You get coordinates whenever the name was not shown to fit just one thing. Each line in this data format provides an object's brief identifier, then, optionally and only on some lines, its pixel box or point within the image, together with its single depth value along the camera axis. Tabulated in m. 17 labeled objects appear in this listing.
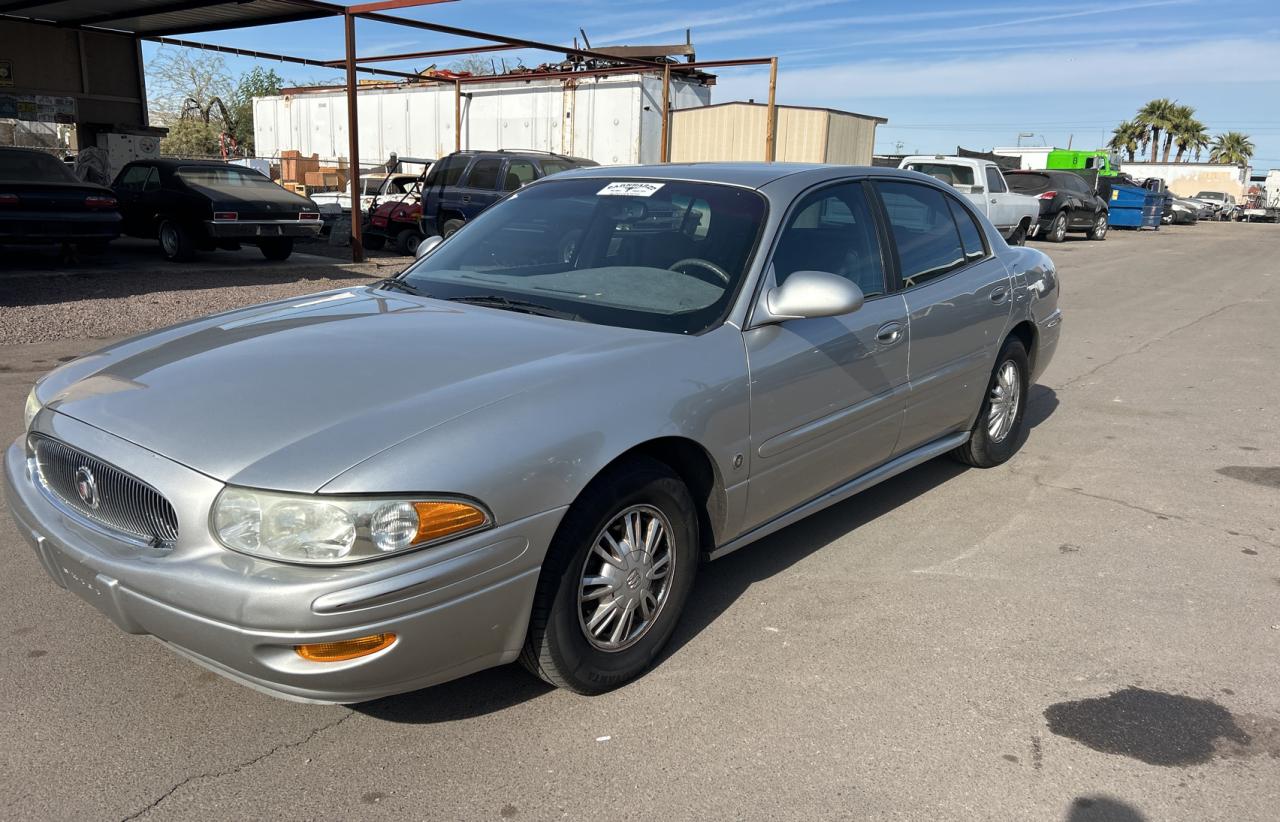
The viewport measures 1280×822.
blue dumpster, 31.73
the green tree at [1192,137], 78.50
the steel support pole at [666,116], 19.25
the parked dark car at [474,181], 15.48
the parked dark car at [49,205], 10.95
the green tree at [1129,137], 81.88
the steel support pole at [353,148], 13.39
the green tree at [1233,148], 89.01
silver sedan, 2.41
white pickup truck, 19.02
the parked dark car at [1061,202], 24.45
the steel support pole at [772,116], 18.50
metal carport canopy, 14.88
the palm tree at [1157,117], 79.12
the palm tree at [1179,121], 78.44
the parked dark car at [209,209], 13.03
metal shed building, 24.16
